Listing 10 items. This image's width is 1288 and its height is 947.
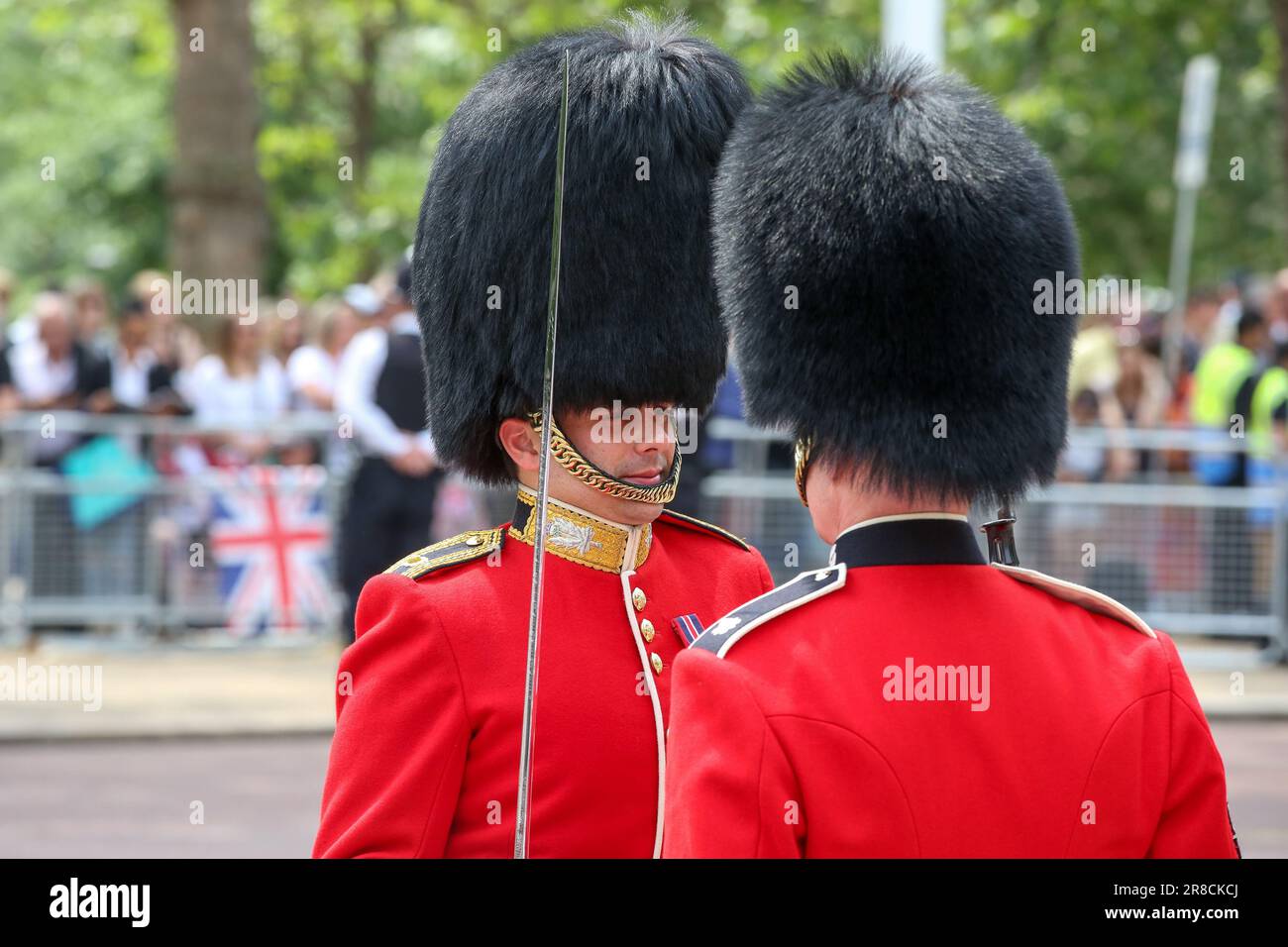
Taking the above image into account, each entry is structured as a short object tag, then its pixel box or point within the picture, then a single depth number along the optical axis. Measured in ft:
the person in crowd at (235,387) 34.24
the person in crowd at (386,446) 30.91
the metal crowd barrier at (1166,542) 33.96
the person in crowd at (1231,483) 34.14
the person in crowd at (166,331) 37.35
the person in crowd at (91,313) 37.17
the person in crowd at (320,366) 35.99
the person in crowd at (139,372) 34.73
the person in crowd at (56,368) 34.81
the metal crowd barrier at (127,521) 33.22
